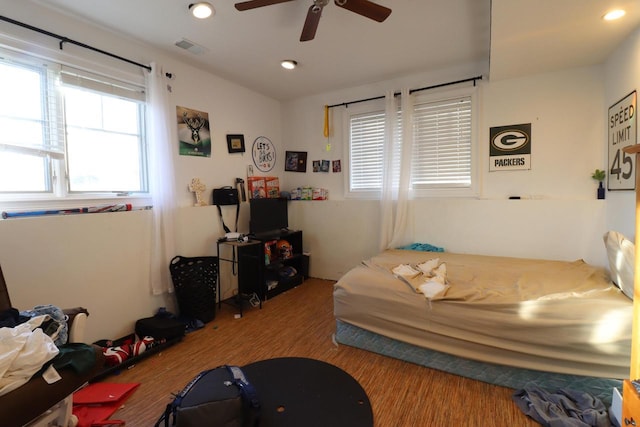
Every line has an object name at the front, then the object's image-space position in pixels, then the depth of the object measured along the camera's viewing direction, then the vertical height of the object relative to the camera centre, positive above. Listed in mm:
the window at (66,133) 2000 +531
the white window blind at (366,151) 3701 +616
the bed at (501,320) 1628 -783
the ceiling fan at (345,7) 1791 +1202
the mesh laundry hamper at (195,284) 2686 -795
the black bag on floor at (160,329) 2379 -1064
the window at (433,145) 3229 +618
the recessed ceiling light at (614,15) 1802 +1146
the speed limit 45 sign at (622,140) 2066 +424
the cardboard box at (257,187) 3797 +163
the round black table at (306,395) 1367 -1030
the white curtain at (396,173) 3346 +287
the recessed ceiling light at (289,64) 3014 +1419
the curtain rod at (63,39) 1910 +1195
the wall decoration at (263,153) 3908 +633
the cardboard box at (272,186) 4043 +183
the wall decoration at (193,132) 2990 +717
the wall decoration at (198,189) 3085 +114
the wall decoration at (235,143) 3516 +689
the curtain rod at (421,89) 3100 +1248
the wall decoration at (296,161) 4203 +549
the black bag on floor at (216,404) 1253 -917
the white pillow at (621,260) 1717 -395
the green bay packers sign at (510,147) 2938 +510
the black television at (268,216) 3457 -211
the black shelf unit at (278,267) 3312 -884
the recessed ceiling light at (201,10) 2049 +1366
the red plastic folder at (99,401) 1606 -1203
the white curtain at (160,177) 2631 +209
